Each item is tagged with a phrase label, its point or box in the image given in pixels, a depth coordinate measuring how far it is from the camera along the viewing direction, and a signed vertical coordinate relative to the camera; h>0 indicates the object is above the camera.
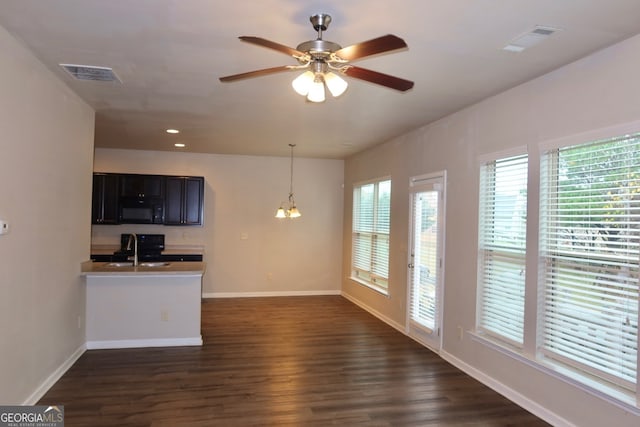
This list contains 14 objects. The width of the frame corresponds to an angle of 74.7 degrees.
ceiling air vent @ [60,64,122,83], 3.32 +1.13
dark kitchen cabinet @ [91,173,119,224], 6.71 +0.20
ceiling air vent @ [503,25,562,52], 2.50 +1.14
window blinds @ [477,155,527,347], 3.52 -0.25
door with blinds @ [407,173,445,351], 4.75 -0.49
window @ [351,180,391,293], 6.34 -0.27
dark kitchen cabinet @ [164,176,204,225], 6.98 +0.21
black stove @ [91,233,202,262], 6.41 -0.65
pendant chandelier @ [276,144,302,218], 7.89 +0.23
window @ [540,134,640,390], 2.64 -0.23
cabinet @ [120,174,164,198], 6.79 +0.43
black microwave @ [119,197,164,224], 6.80 +0.02
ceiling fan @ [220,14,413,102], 1.95 +0.79
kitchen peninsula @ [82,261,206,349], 4.68 -1.08
